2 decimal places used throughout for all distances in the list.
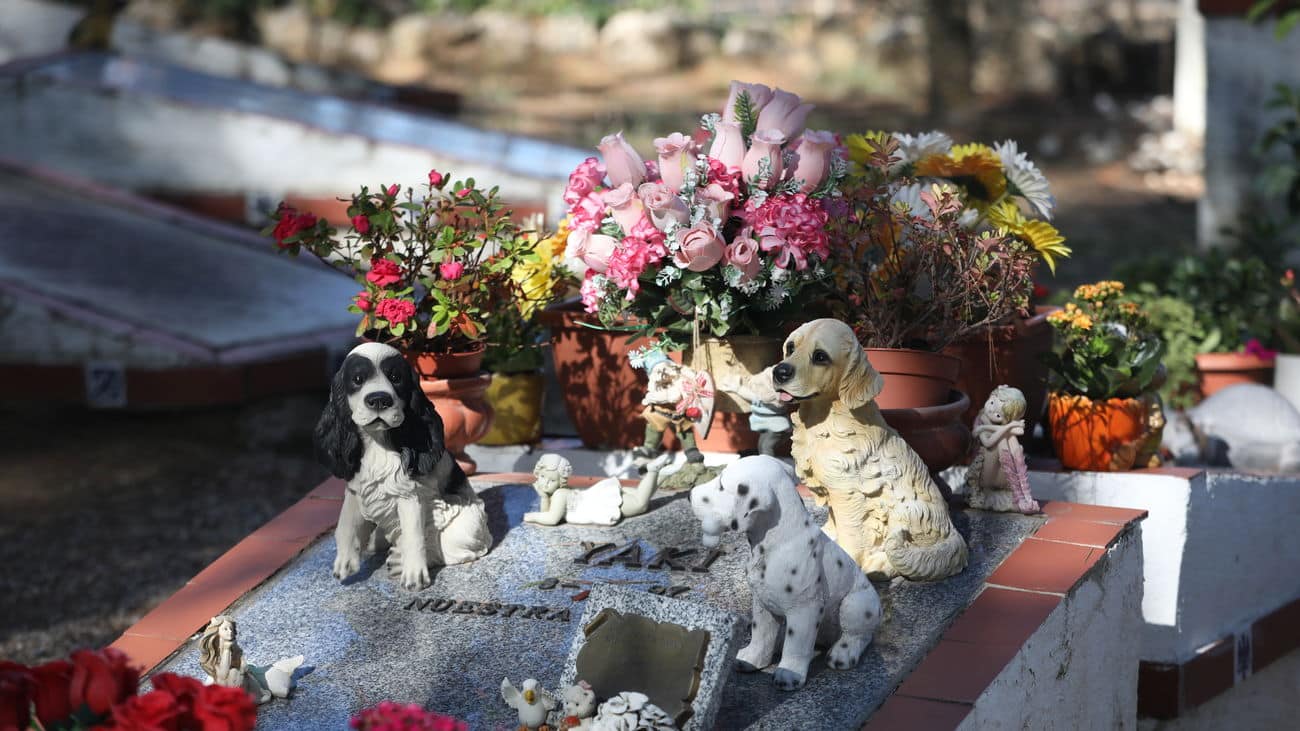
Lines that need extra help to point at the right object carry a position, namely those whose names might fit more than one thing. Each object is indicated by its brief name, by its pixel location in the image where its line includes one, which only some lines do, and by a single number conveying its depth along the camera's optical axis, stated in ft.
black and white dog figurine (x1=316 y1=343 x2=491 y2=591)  12.97
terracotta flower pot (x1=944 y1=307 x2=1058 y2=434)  16.02
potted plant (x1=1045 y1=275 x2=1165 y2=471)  15.99
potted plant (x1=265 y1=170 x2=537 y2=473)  14.75
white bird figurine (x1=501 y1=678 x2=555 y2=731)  11.02
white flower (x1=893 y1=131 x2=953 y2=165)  17.20
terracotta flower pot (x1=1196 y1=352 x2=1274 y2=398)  21.81
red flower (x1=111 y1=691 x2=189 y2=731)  8.38
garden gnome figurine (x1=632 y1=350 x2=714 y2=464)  15.08
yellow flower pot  17.28
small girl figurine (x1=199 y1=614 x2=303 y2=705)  11.55
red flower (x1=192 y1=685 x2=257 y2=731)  8.52
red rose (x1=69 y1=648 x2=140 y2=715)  8.70
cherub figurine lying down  14.80
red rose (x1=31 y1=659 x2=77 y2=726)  8.70
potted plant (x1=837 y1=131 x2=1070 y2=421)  15.17
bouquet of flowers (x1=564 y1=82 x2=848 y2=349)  14.39
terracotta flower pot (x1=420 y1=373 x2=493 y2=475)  15.06
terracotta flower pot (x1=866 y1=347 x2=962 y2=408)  14.70
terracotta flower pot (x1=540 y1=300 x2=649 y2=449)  16.65
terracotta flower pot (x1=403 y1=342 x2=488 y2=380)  15.11
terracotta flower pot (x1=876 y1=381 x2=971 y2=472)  14.28
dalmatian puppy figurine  11.37
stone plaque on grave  10.77
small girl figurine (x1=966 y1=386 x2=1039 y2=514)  14.28
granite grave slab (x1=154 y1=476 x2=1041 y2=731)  11.46
